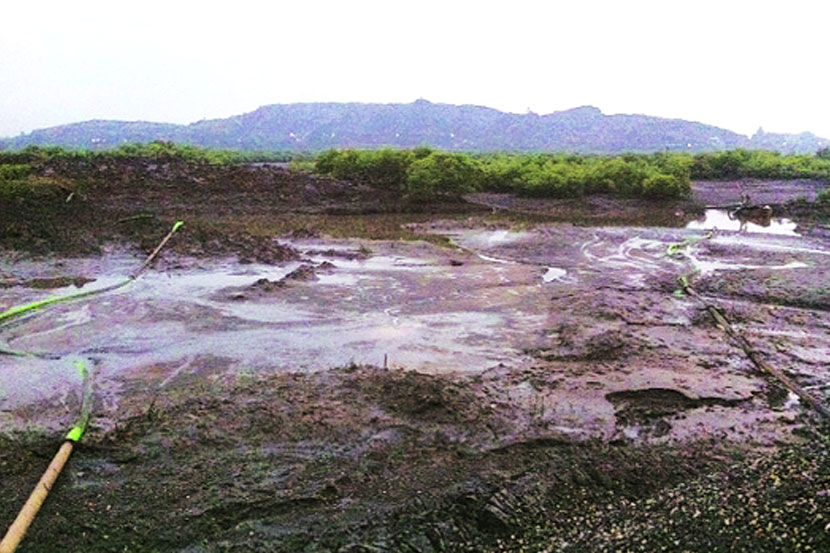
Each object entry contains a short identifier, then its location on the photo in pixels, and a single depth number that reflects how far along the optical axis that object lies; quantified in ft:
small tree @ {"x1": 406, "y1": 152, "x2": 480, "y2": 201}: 116.16
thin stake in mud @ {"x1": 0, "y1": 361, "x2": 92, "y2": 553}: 18.83
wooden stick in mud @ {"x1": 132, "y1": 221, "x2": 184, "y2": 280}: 56.28
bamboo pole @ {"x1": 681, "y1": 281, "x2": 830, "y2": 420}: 30.34
